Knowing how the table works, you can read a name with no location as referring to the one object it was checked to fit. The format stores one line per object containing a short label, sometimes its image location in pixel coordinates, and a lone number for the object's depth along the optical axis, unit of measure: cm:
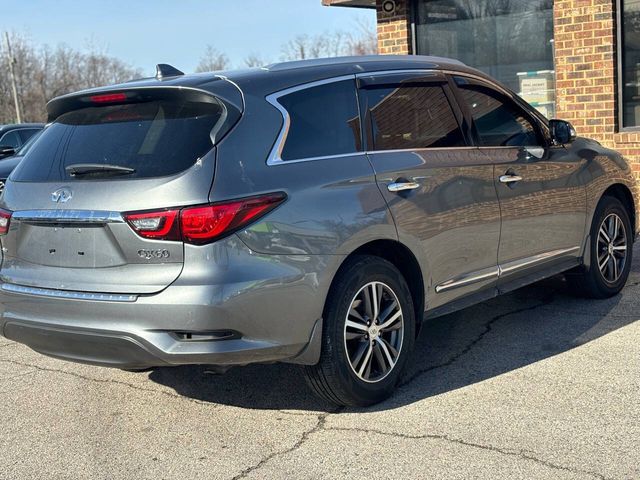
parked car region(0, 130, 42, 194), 1120
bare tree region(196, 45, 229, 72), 5218
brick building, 1005
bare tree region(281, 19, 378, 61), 4606
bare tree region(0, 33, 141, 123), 4603
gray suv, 382
